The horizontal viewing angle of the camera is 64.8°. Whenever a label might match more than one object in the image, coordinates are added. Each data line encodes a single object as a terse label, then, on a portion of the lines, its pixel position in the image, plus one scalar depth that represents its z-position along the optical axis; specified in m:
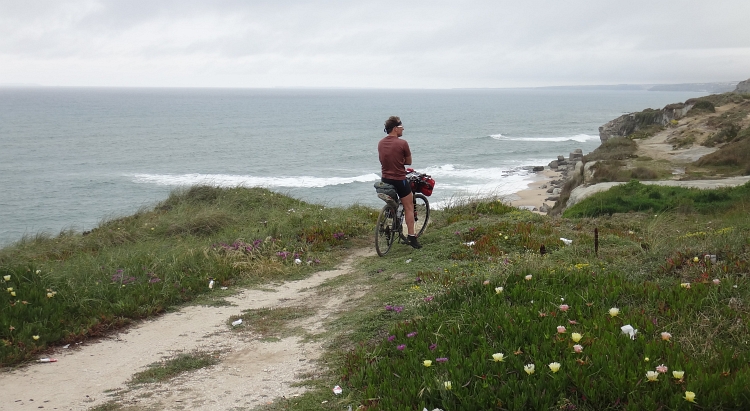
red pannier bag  10.75
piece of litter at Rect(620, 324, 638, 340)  4.41
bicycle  10.30
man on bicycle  9.63
